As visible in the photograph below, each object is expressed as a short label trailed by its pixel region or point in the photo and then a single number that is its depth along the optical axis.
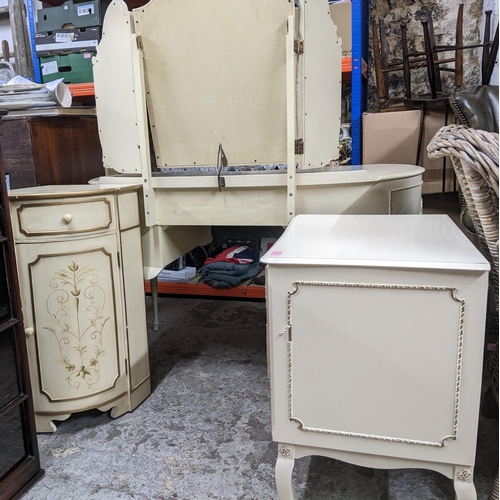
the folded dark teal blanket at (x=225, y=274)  2.68
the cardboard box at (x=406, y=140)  2.19
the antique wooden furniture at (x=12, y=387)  1.16
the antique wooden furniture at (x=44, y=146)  1.76
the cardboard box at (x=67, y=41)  2.44
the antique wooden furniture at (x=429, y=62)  2.04
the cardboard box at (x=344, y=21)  2.23
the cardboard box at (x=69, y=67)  2.47
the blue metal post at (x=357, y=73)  2.09
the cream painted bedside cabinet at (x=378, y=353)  0.86
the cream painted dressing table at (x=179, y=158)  1.35
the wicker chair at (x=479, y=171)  0.90
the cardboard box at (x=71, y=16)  2.39
